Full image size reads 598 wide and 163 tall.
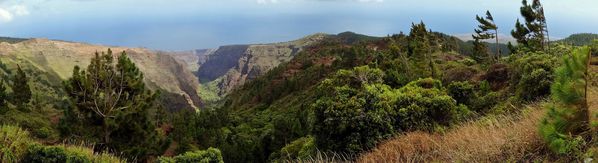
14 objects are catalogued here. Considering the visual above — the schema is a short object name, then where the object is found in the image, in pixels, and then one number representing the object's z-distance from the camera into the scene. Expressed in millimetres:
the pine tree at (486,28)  42497
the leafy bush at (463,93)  27562
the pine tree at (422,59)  44028
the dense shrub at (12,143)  11008
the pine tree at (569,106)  6094
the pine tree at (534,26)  40812
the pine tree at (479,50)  56512
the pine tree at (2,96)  43506
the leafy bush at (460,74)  39875
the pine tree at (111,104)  23500
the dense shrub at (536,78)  20859
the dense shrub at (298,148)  21684
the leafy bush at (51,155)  12016
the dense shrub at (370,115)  17188
